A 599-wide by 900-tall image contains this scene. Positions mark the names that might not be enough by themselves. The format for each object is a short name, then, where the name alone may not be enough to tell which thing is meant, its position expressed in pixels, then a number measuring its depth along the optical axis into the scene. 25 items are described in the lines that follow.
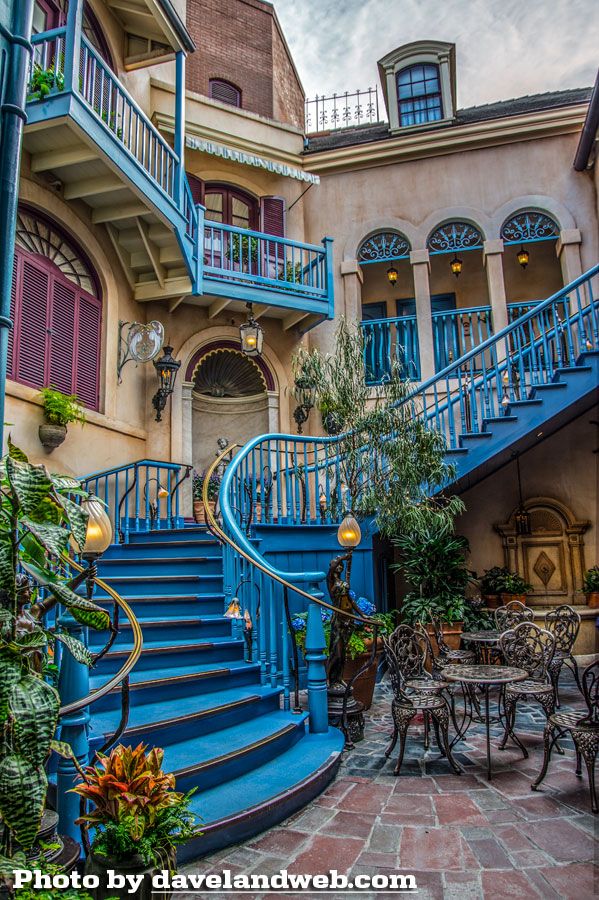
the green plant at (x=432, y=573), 7.83
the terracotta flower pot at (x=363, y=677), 5.74
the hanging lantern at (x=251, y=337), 9.52
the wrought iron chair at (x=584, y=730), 3.63
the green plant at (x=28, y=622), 1.78
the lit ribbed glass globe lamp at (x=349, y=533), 4.86
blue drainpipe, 3.45
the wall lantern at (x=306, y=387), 6.36
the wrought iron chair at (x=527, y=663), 4.70
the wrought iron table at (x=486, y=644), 6.57
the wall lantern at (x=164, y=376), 9.20
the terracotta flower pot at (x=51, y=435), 6.91
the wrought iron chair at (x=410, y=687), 4.37
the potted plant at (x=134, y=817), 2.22
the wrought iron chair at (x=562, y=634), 5.53
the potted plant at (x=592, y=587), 8.83
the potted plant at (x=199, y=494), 9.26
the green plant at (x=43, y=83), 6.12
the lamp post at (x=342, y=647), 4.86
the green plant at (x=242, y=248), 9.65
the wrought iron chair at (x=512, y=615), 6.62
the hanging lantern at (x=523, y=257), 11.24
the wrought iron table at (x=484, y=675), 4.39
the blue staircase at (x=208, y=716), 3.36
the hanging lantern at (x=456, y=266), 11.21
